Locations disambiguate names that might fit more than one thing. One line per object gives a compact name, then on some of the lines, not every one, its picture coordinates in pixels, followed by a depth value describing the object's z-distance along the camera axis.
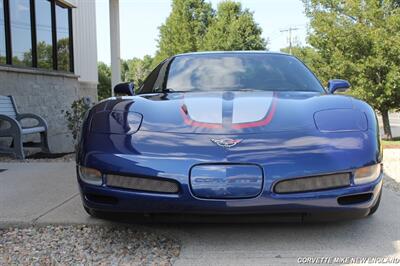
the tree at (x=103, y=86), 40.79
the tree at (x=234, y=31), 26.30
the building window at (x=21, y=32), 8.81
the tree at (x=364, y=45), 12.31
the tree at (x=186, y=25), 29.30
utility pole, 68.64
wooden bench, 6.48
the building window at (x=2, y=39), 8.34
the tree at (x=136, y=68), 65.96
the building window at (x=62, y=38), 11.16
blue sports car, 2.53
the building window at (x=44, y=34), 9.97
